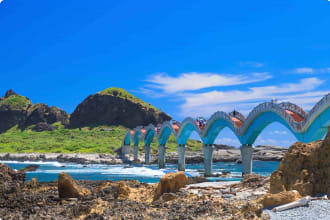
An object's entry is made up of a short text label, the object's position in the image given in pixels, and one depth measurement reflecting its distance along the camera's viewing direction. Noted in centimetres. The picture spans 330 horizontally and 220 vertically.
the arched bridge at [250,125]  2845
